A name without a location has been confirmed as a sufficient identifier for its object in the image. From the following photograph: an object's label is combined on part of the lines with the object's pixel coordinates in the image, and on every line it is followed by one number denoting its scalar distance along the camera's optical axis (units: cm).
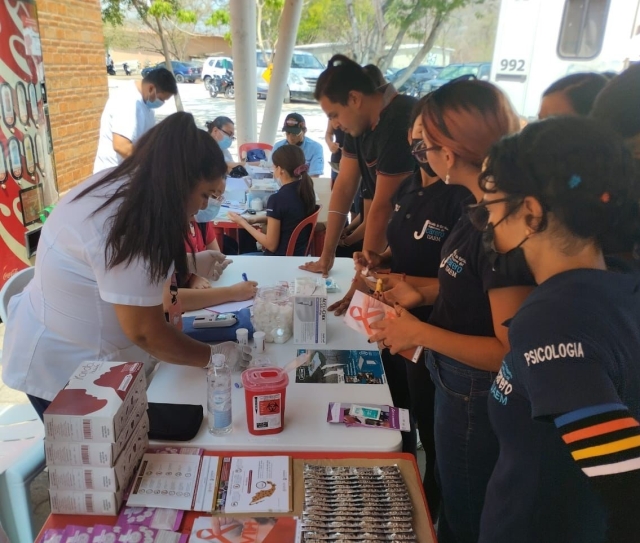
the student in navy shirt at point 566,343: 70
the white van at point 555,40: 473
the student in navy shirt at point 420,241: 154
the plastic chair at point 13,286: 172
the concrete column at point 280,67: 629
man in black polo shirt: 202
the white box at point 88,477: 97
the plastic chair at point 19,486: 132
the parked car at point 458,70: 801
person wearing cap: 461
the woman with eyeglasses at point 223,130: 516
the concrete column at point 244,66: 588
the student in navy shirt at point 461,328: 117
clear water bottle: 117
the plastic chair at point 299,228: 311
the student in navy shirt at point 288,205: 313
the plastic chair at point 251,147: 621
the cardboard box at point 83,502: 99
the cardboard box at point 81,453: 95
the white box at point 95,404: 94
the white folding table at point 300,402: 118
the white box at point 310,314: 159
